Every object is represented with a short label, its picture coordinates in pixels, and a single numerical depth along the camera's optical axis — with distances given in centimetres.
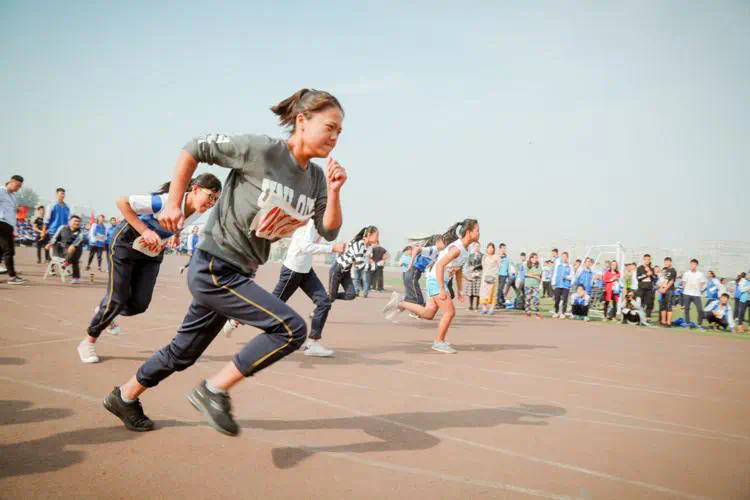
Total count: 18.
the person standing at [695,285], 1436
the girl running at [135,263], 437
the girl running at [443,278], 704
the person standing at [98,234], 1550
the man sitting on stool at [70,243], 1252
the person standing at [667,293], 1483
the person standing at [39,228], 1638
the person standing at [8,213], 962
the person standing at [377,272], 2103
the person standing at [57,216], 1271
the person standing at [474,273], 1582
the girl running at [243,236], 268
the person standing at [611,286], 1560
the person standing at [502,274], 1669
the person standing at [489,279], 1485
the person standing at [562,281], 1547
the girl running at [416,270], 1088
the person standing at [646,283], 1503
